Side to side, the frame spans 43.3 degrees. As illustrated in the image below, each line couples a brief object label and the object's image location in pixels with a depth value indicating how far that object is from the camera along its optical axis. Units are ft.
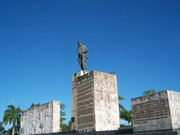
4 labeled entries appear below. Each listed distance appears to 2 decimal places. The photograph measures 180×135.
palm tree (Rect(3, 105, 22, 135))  116.47
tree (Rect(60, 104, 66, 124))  109.27
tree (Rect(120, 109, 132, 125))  87.56
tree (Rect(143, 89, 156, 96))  92.89
